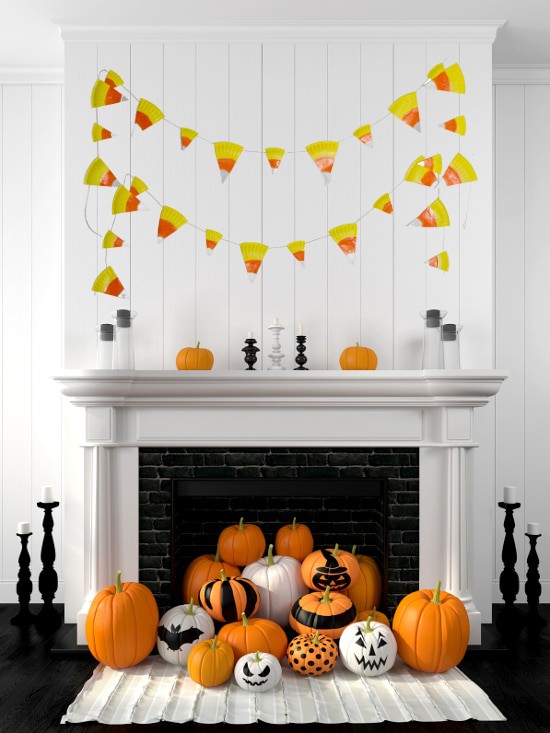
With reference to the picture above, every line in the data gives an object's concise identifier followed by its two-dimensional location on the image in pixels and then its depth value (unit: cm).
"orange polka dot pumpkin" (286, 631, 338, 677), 228
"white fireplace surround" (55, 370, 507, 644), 257
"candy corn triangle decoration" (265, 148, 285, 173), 283
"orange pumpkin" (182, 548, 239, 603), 268
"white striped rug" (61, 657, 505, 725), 205
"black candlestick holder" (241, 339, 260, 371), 268
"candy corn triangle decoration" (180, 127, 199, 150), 283
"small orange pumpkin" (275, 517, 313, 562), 277
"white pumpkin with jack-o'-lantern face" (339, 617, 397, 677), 229
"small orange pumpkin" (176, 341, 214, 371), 267
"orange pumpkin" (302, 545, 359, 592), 255
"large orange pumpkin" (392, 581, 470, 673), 231
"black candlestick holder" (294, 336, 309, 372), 270
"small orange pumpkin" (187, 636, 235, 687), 220
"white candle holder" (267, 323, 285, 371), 271
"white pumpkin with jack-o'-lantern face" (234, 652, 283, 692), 218
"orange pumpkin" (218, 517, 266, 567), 271
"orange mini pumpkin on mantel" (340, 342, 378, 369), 268
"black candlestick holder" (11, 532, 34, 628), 290
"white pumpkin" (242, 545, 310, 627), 258
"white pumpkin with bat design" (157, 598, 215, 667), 238
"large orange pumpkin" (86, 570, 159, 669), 235
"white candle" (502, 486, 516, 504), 291
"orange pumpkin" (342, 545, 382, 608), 269
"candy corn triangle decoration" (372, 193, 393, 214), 284
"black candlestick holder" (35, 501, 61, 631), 288
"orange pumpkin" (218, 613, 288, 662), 232
